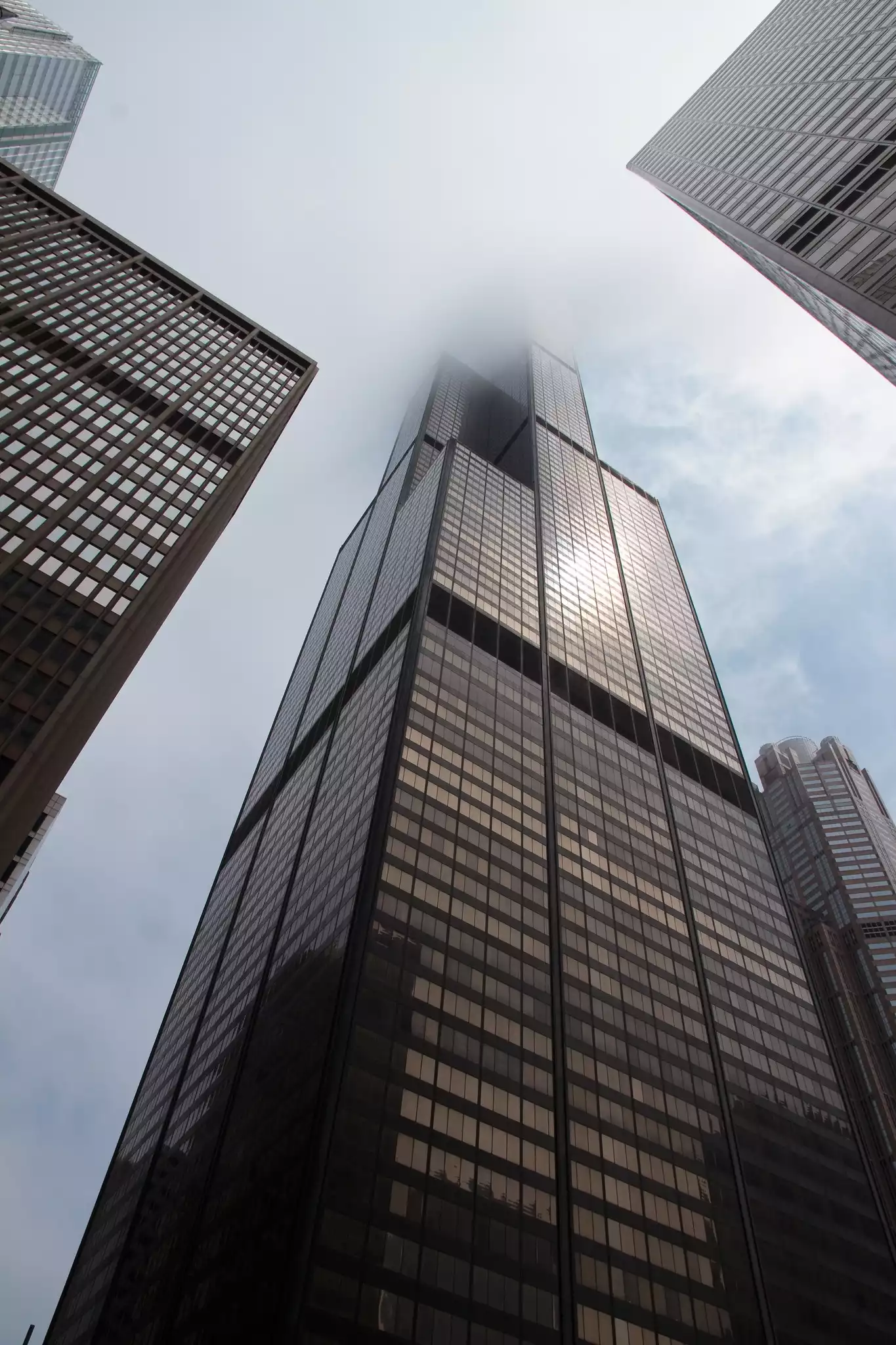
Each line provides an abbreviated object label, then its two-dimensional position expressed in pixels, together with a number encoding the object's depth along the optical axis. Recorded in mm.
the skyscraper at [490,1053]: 48375
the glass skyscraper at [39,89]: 134375
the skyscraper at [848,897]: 128000
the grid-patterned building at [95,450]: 45625
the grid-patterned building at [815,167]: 63406
